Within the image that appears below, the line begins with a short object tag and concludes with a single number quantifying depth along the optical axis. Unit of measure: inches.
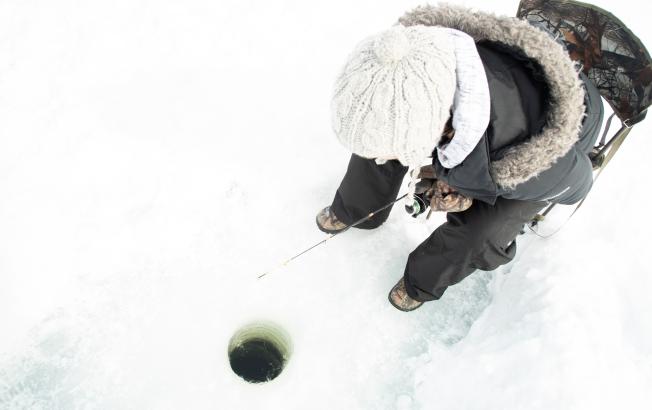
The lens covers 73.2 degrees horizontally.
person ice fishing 46.8
